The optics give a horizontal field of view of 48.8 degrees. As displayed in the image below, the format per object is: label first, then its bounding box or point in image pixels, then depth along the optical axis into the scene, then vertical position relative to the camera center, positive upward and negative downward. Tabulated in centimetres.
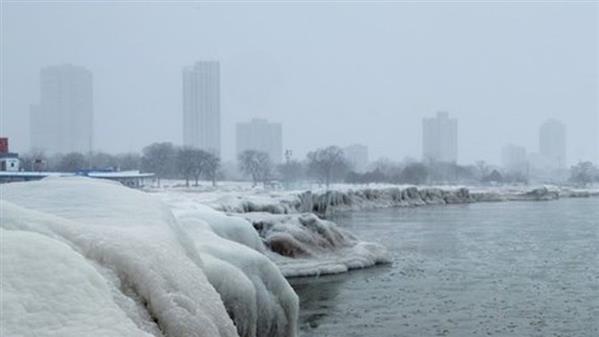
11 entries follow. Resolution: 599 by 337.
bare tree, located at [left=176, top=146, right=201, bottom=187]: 11637 +164
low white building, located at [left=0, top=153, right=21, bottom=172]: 7019 +58
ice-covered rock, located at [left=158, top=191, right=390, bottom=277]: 2536 -324
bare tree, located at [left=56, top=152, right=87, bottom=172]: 11394 +123
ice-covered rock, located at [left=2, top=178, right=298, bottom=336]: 582 -96
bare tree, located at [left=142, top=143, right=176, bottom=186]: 12625 +213
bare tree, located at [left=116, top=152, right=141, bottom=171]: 13725 +175
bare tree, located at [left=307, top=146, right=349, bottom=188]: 14312 +156
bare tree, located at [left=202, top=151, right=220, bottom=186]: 11919 +115
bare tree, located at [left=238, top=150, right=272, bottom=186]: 13850 +122
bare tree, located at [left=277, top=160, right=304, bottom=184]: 15196 -3
